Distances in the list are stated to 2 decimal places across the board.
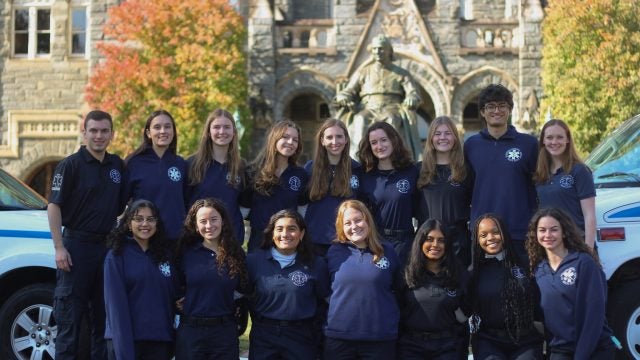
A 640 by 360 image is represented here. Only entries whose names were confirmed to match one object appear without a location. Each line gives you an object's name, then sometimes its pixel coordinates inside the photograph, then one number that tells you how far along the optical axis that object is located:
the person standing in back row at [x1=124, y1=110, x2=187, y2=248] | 6.29
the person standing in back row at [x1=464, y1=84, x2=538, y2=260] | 6.24
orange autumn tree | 23.78
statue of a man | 12.61
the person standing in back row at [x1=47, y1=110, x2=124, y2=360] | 6.18
